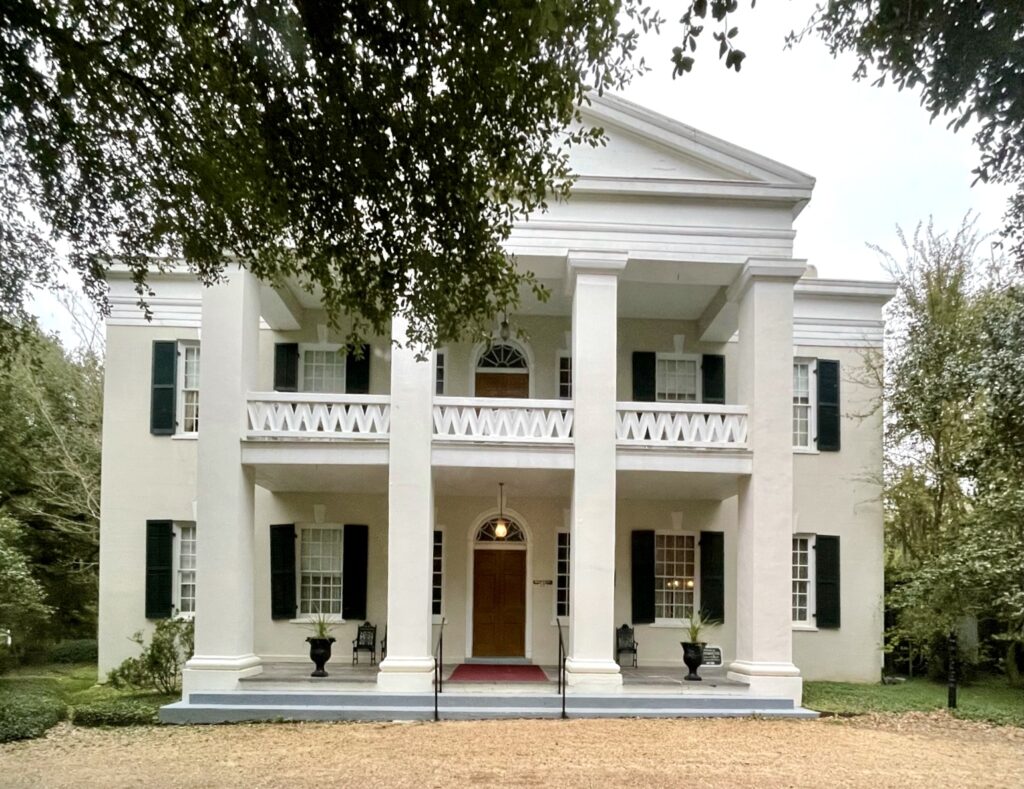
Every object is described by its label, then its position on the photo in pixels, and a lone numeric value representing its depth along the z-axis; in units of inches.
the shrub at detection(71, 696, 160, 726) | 487.2
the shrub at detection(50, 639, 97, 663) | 828.6
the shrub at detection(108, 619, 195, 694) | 553.6
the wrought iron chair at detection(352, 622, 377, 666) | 623.8
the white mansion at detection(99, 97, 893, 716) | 533.6
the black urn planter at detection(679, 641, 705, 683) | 551.2
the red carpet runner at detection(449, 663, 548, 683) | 562.9
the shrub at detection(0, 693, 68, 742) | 459.5
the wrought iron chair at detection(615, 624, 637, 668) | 637.3
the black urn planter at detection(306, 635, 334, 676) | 545.0
